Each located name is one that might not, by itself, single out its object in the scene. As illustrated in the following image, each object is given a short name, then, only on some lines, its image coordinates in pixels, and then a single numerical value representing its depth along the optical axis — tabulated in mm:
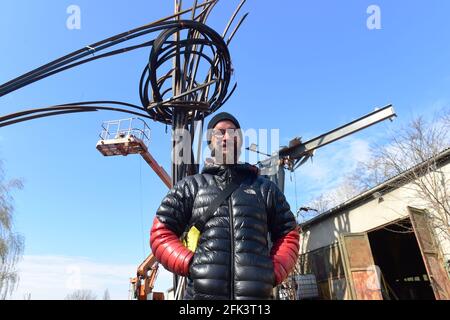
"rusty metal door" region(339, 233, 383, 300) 8508
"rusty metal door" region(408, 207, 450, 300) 6539
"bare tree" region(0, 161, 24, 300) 14867
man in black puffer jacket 1594
